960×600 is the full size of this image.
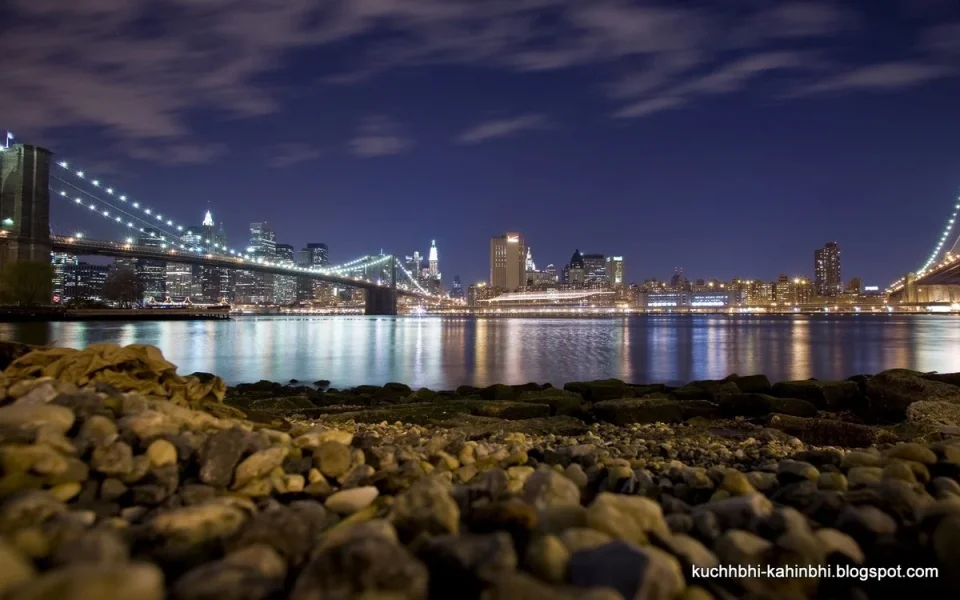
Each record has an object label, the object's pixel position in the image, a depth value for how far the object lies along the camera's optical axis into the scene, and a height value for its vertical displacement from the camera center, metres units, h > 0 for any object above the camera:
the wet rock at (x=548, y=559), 1.88 -0.81
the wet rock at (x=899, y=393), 9.84 -1.40
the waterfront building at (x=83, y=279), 120.56 +7.51
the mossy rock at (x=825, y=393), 10.89 -1.57
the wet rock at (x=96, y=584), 1.39 -0.66
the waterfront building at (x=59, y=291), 75.26 +3.18
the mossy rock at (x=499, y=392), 12.01 -1.68
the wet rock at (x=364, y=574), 1.68 -0.77
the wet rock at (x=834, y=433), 6.99 -1.55
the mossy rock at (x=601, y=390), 12.03 -1.65
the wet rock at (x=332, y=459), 3.25 -0.82
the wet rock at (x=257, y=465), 2.98 -0.79
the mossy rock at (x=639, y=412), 9.35 -1.63
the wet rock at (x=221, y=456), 2.94 -0.74
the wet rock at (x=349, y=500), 2.81 -0.91
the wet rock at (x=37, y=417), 2.92 -0.53
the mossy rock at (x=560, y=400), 10.21 -1.63
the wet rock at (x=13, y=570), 1.53 -0.69
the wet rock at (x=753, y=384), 12.34 -1.57
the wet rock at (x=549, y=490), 2.58 -0.81
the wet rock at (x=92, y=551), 1.79 -0.74
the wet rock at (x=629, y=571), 1.76 -0.81
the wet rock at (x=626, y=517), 2.18 -0.79
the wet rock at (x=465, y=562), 1.81 -0.80
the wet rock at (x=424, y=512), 2.20 -0.78
